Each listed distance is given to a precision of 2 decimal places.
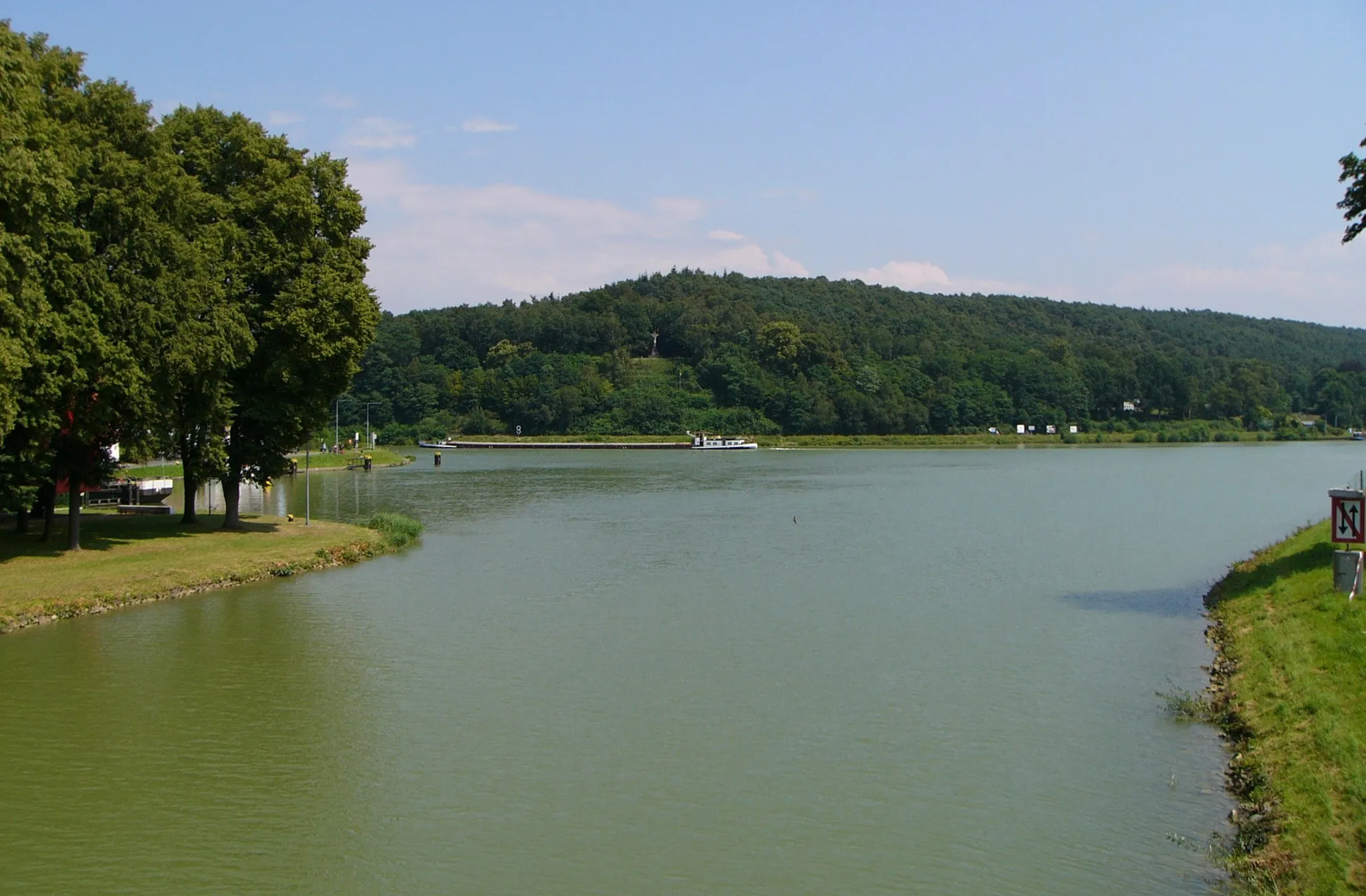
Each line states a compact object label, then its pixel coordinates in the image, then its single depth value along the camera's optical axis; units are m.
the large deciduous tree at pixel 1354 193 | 19.02
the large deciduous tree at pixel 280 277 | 29.61
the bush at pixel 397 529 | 33.59
